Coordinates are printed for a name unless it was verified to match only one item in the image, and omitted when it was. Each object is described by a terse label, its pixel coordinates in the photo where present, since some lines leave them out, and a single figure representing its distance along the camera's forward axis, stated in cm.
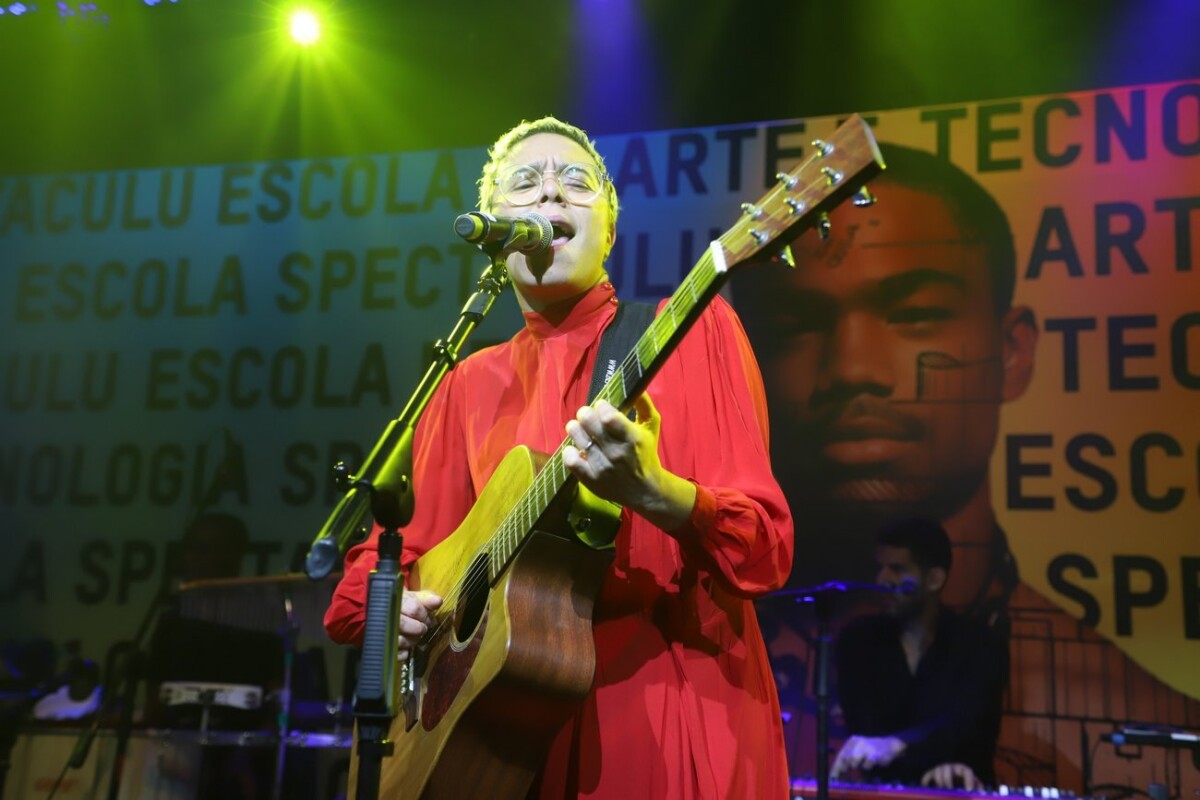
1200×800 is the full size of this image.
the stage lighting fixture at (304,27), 551
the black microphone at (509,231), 200
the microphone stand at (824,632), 423
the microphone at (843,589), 429
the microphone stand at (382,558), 168
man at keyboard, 468
